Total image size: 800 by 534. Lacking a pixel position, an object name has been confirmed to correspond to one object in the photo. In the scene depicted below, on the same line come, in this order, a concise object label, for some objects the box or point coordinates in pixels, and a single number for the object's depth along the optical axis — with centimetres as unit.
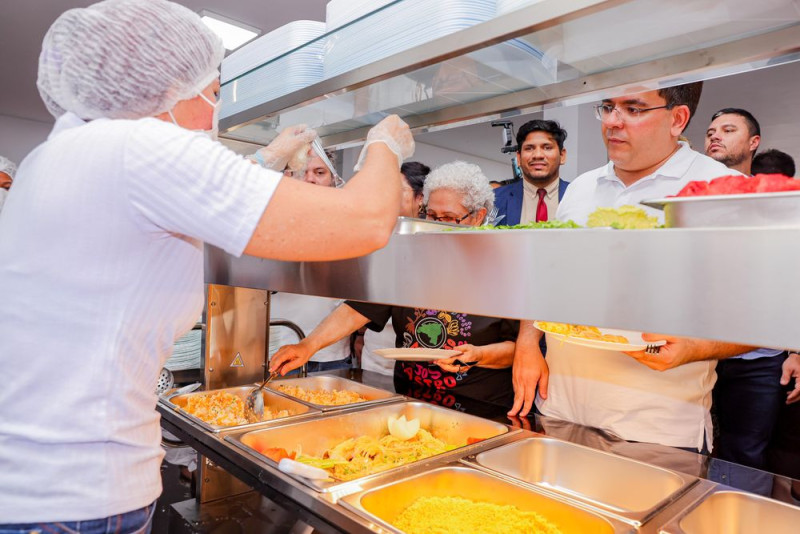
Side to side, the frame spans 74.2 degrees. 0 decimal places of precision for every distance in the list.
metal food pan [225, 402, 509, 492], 153
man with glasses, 161
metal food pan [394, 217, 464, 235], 101
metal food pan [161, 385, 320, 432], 165
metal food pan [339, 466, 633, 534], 106
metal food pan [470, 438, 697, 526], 122
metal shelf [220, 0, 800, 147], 87
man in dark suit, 375
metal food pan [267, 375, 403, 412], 196
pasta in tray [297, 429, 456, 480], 134
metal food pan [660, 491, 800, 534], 103
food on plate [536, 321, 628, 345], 136
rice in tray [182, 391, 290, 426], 165
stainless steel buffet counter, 105
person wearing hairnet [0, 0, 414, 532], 76
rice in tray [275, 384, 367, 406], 190
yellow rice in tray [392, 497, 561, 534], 112
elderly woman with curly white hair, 204
